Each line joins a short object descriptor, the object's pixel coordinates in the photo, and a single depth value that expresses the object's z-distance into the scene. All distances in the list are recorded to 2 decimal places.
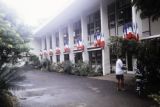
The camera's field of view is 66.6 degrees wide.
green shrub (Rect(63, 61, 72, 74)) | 12.61
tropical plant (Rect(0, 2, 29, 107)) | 4.30
